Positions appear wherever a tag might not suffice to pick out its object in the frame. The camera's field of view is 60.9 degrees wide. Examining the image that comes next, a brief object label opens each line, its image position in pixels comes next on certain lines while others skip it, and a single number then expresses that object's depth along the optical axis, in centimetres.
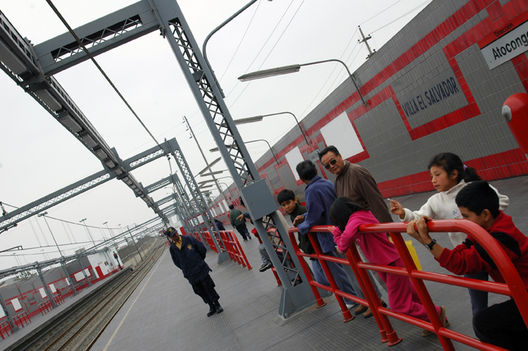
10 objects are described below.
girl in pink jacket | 371
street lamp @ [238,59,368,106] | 1387
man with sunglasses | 446
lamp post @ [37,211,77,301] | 3597
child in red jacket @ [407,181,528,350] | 227
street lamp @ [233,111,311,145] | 2209
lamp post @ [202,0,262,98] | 709
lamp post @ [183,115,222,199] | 2694
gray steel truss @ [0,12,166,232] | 788
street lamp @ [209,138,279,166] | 3110
